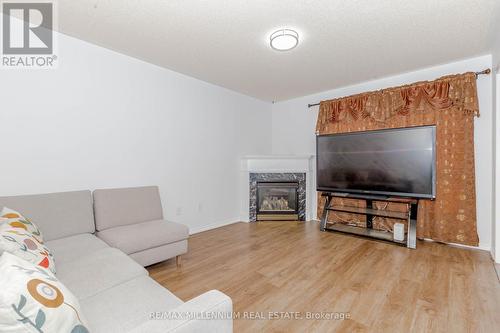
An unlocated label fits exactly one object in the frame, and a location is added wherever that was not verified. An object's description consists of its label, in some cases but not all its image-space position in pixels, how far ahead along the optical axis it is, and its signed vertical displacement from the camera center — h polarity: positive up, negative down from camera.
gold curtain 2.98 +0.36
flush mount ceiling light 2.38 +1.29
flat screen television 3.13 +0.07
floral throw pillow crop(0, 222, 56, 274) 1.27 -0.45
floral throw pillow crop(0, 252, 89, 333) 0.70 -0.44
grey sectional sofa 0.92 -0.67
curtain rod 2.87 +1.15
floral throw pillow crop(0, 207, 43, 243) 1.59 -0.38
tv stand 3.11 -0.69
